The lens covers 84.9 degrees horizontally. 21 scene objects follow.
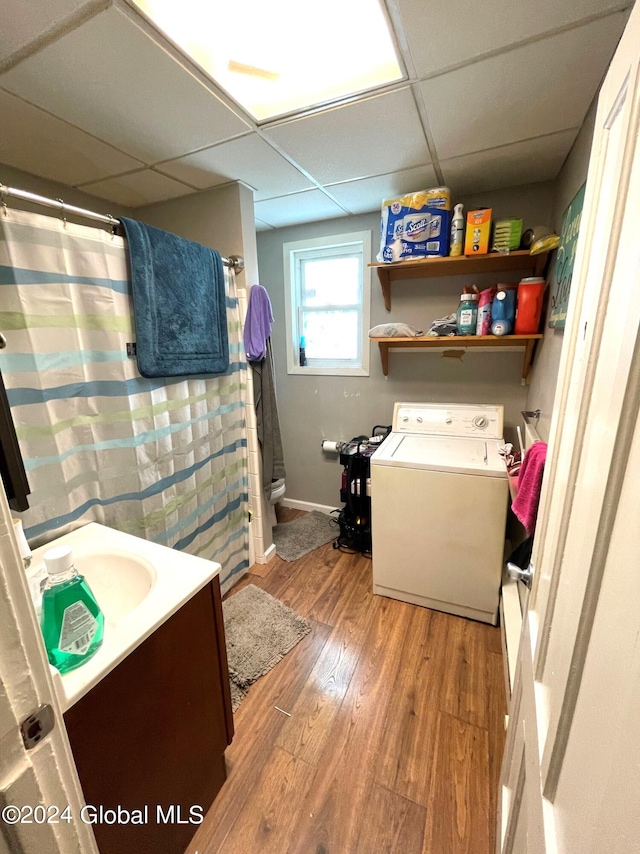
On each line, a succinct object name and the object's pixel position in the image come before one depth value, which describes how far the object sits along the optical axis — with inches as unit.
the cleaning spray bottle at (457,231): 71.1
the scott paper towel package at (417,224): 70.7
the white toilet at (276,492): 91.9
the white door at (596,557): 12.7
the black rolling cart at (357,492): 94.6
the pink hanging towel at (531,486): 46.8
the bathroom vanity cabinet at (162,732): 29.1
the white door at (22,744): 15.8
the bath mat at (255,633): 62.2
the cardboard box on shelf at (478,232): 68.2
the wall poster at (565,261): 46.7
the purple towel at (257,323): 77.8
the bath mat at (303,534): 98.2
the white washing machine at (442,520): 66.6
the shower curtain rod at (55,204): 38.8
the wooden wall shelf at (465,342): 74.1
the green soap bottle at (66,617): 28.6
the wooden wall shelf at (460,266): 71.2
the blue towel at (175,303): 53.9
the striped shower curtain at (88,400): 42.8
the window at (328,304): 98.3
